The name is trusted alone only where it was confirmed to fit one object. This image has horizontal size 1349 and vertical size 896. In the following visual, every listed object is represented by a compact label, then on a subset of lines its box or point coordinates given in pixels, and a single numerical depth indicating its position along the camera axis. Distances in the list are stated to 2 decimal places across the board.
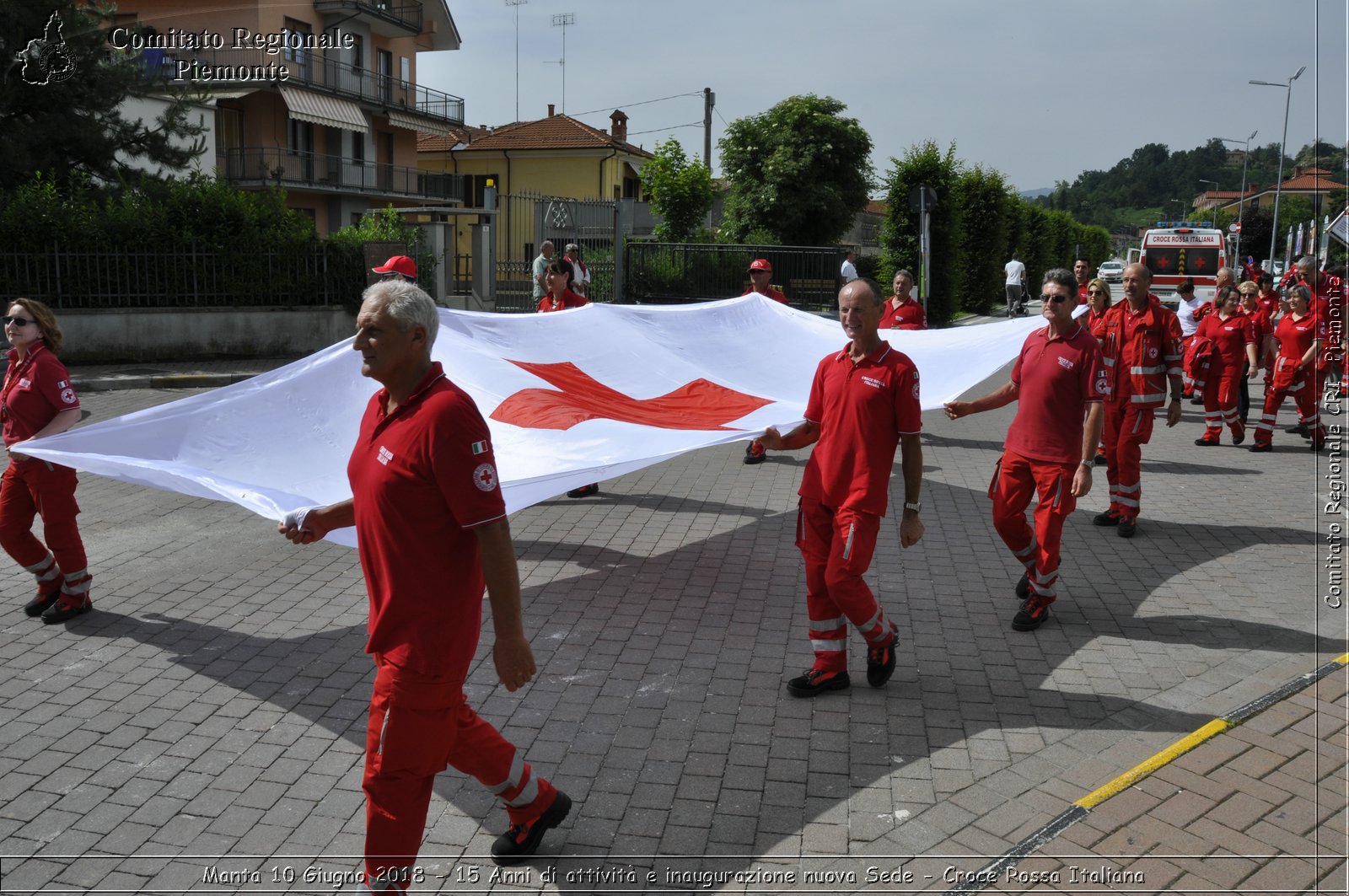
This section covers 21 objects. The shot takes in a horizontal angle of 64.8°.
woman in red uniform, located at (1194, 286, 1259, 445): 13.17
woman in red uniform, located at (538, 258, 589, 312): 9.67
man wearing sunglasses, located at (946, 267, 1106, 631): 6.27
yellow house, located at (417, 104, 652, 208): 55.50
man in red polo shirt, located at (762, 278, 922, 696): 5.10
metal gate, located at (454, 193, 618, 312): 24.83
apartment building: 36.97
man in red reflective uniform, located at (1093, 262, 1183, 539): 8.71
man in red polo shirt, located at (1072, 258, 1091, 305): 14.24
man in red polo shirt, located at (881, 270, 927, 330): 11.80
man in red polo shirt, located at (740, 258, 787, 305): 11.50
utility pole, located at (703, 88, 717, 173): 43.12
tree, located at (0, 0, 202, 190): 18.62
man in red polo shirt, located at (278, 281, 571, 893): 3.22
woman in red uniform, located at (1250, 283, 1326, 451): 12.89
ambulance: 32.41
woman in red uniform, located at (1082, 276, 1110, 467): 10.07
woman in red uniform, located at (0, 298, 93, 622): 6.07
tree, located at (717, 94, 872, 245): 33.19
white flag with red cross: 5.92
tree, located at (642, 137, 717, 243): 27.78
